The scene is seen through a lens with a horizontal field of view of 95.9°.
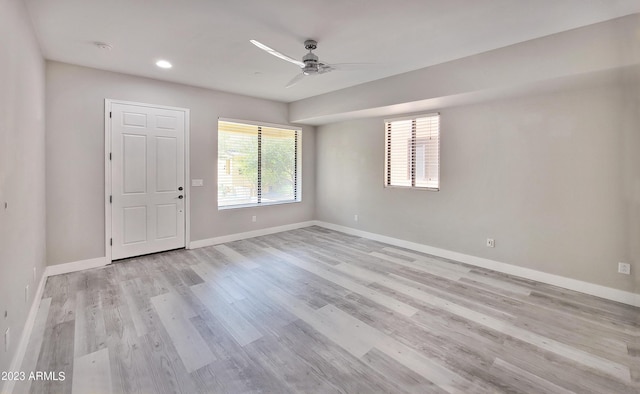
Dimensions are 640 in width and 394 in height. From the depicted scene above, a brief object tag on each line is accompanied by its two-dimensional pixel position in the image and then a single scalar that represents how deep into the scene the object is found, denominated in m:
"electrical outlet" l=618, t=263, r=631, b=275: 3.10
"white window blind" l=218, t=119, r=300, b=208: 5.48
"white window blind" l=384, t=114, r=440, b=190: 4.71
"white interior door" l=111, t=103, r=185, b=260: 4.25
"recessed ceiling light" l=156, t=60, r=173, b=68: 3.73
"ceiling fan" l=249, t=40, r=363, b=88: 2.95
